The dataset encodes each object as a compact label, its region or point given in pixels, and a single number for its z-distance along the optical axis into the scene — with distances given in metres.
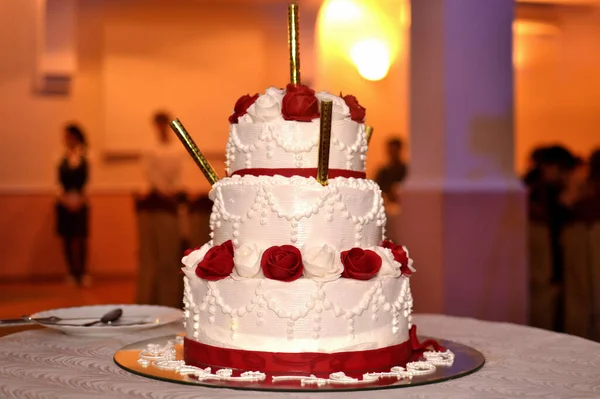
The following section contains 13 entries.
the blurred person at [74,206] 10.35
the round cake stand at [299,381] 1.64
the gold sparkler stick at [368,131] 2.24
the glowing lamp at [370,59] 12.46
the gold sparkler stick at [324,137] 1.89
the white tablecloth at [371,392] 1.62
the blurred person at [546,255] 5.73
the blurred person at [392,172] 9.15
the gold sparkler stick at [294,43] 2.05
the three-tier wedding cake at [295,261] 1.89
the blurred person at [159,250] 6.73
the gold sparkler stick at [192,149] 2.14
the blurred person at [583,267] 5.22
